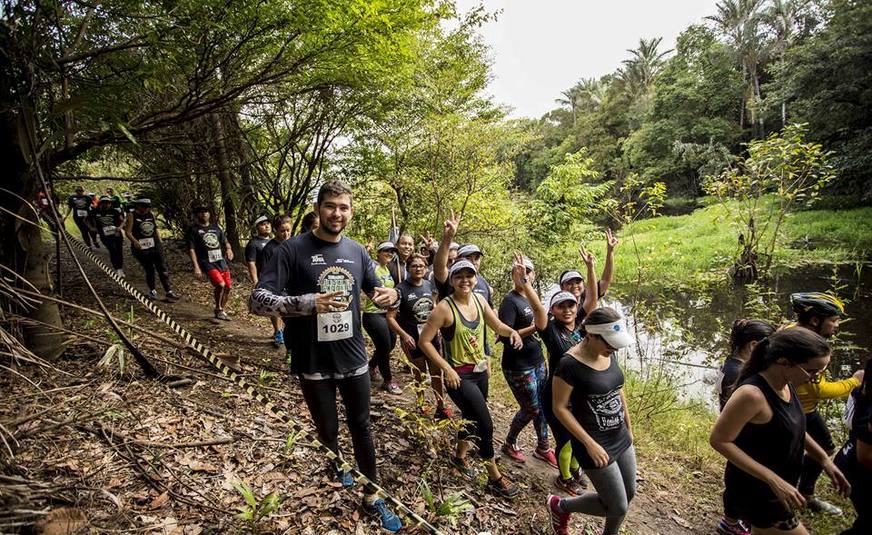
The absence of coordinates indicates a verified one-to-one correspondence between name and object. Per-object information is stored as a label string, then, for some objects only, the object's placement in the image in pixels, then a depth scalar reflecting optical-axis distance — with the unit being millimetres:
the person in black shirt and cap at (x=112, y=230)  8898
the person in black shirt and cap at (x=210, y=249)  6891
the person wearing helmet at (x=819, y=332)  3615
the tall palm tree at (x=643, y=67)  49688
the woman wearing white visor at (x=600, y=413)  2973
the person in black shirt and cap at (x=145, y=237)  7504
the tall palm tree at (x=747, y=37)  35969
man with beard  2803
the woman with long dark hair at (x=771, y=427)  2498
